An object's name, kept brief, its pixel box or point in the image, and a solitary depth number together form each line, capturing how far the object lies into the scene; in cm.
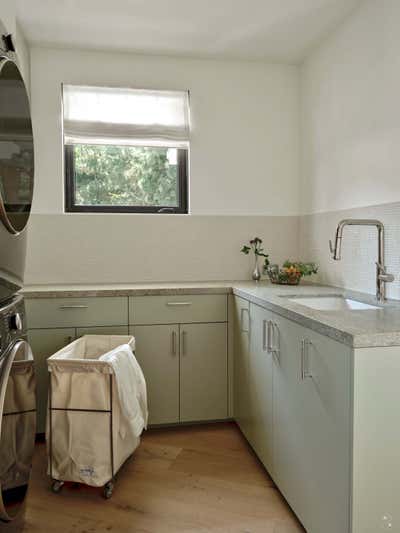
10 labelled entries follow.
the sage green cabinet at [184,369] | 269
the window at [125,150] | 296
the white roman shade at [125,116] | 295
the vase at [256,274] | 307
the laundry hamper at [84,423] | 202
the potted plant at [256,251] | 308
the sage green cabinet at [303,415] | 144
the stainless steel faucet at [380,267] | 208
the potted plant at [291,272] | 281
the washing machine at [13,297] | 127
